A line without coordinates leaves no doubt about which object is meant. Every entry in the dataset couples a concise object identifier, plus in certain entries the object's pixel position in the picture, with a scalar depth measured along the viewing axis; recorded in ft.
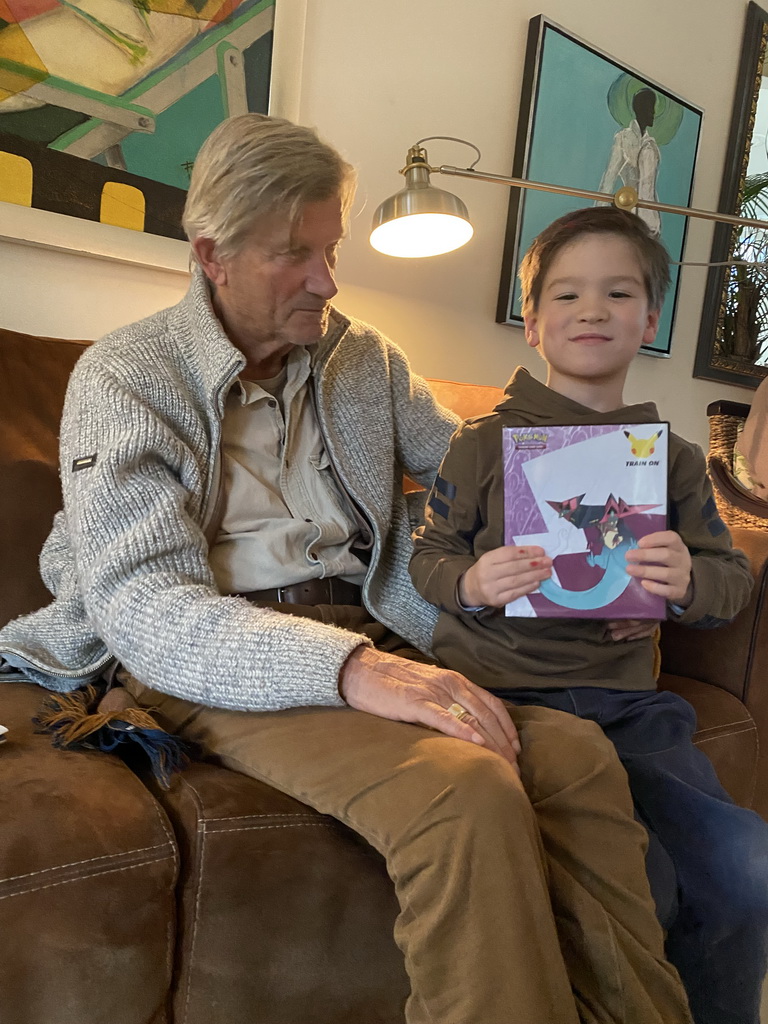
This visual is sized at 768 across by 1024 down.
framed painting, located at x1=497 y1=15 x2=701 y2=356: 7.34
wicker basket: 6.34
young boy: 2.96
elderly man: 2.27
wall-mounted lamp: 5.33
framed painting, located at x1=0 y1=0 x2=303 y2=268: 4.96
